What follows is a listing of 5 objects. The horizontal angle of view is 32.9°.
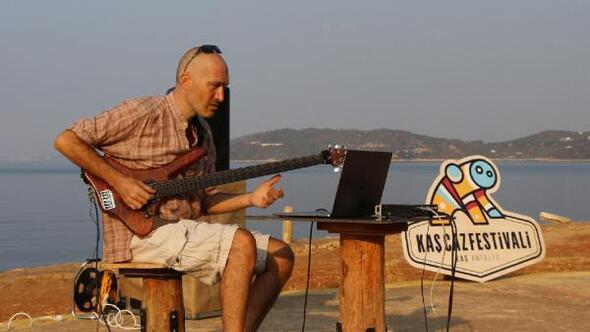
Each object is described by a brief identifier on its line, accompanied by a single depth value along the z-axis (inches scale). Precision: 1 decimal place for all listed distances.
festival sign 441.4
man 210.1
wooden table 238.8
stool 217.2
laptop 222.4
